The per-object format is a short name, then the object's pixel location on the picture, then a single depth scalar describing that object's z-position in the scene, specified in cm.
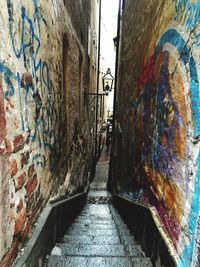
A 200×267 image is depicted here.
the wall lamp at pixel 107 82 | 559
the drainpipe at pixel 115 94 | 570
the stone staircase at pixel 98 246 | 166
